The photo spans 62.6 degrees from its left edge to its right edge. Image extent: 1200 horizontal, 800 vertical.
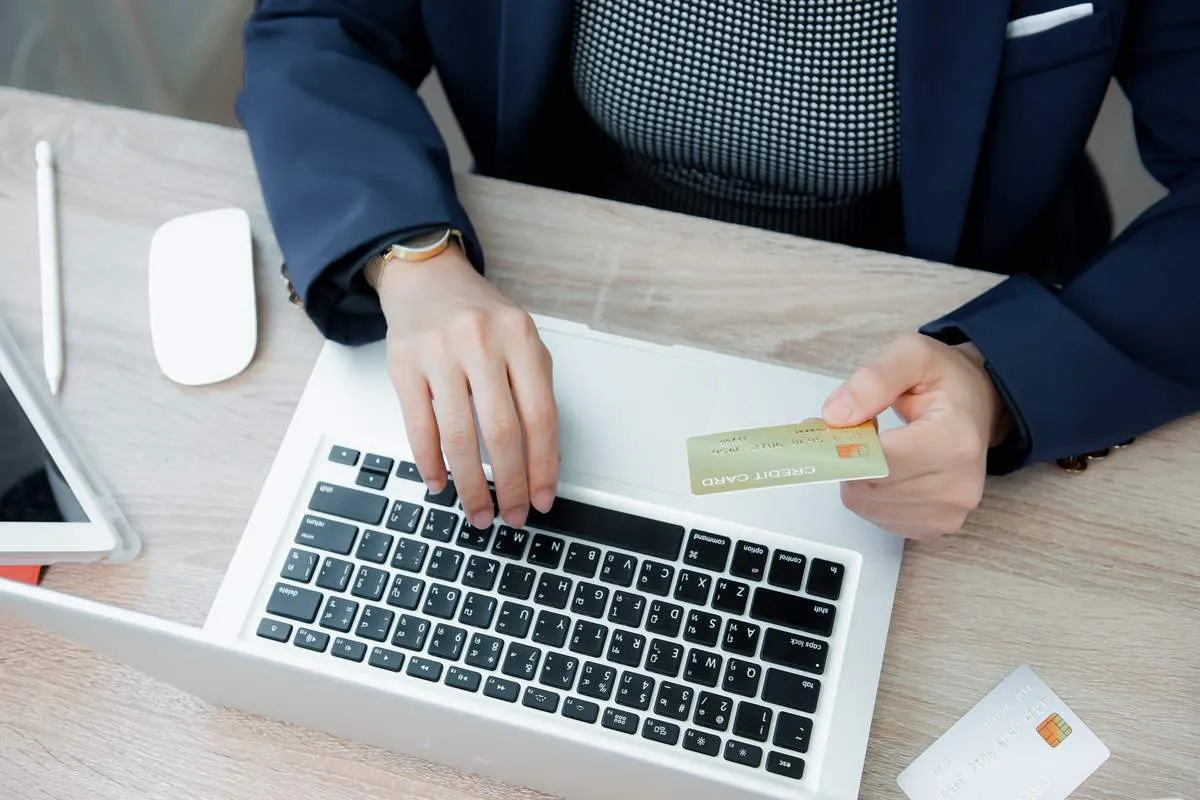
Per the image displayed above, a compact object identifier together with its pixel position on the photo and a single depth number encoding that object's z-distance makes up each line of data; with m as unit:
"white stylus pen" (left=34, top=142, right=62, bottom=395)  0.69
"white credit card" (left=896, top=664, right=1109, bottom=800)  0.55
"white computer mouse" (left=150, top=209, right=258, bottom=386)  0.69
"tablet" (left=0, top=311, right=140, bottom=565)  0.60
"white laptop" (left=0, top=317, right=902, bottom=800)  0.53
